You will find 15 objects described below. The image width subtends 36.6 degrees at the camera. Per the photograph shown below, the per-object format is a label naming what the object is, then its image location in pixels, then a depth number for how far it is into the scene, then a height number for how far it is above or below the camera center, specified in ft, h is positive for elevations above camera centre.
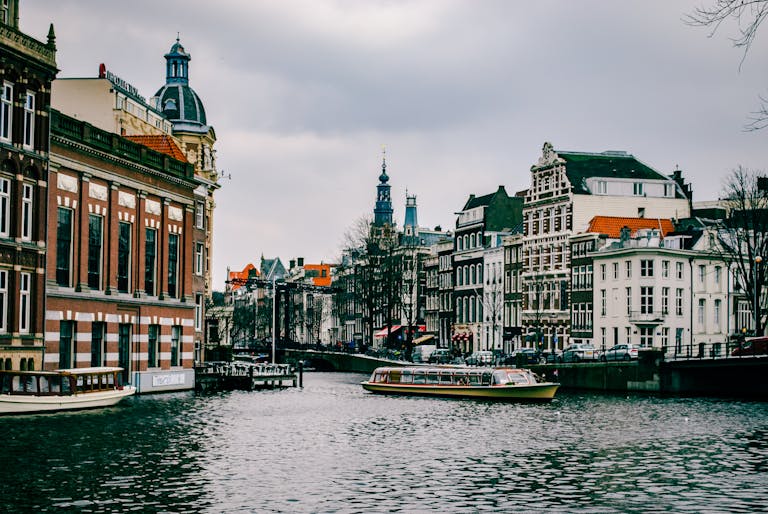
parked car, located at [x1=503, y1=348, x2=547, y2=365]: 311.88 -6.55
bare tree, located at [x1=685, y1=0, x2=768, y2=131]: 56.99 +16.18
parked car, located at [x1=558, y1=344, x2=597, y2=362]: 296.10 -5.35
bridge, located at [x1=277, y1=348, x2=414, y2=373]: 408.36 -10.28
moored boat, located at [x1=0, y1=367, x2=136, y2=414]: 167.53 -8.95
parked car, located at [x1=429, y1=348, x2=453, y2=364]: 362.68 -7.49
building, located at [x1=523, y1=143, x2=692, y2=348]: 378.53 +42.42
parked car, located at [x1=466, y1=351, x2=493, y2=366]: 332.14 -7.40
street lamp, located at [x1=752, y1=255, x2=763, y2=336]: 280.31 +6.74
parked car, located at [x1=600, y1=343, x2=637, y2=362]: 283.38 -4.71
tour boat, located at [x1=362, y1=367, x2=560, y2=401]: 239.09 -10.86
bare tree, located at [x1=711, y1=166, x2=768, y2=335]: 299.99 +28.56
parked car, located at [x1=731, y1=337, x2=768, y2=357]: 246.88 -2.84
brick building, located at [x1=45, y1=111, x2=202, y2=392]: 200.75 +14.11
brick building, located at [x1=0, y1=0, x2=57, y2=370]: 175.52 +22.59
